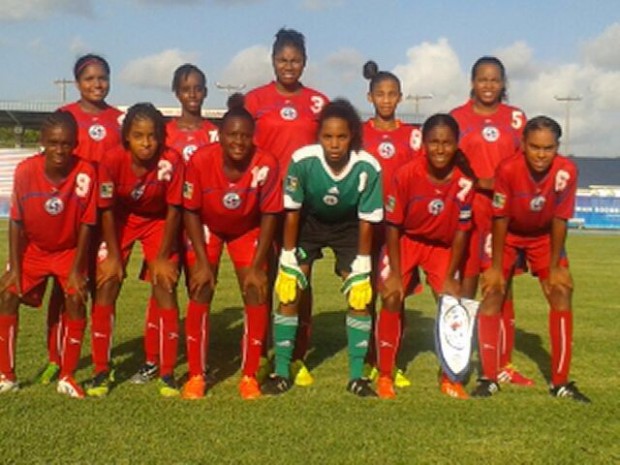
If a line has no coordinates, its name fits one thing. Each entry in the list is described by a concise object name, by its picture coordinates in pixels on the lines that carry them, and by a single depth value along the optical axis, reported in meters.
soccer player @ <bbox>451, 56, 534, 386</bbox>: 5.65
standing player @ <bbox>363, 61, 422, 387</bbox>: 5.85
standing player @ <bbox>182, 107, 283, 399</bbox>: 5.28
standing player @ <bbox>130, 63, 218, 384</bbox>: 5.90
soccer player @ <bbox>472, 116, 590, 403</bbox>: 5.27
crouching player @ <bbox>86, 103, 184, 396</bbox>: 5.28
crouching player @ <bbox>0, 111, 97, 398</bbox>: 5.12
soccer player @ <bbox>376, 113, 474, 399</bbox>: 5.33
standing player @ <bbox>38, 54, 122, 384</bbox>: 5.77
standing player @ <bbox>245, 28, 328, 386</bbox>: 5.91
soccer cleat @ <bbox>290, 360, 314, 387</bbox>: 5.70
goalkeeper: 5.31
